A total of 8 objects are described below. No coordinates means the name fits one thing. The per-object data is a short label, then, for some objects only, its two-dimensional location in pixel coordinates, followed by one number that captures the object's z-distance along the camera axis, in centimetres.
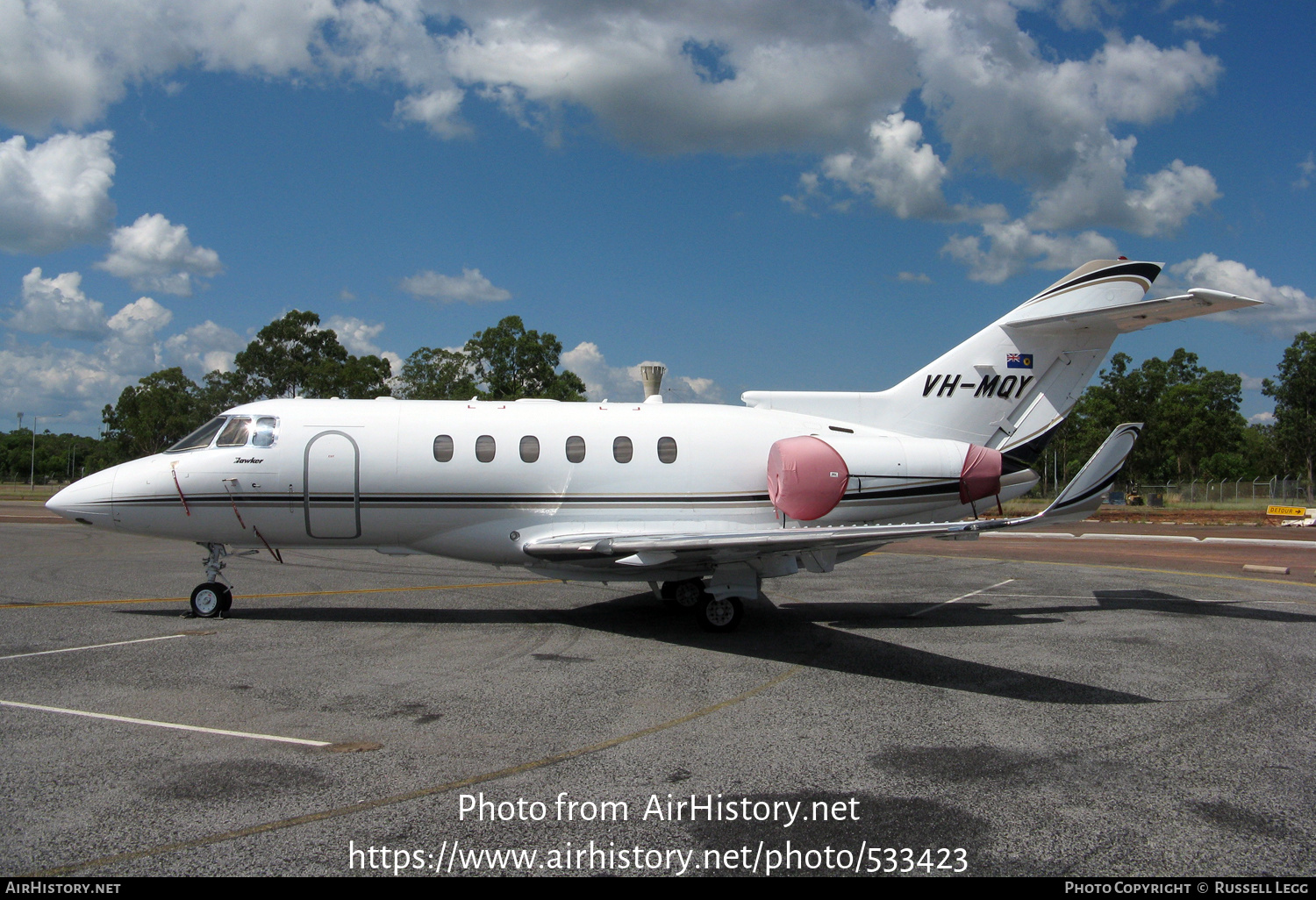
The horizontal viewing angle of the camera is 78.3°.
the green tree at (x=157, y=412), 6494
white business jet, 1159
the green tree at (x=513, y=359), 5553
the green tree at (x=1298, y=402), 7106
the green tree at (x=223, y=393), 6494
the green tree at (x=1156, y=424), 7181
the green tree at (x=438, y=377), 5556
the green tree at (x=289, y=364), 6184
